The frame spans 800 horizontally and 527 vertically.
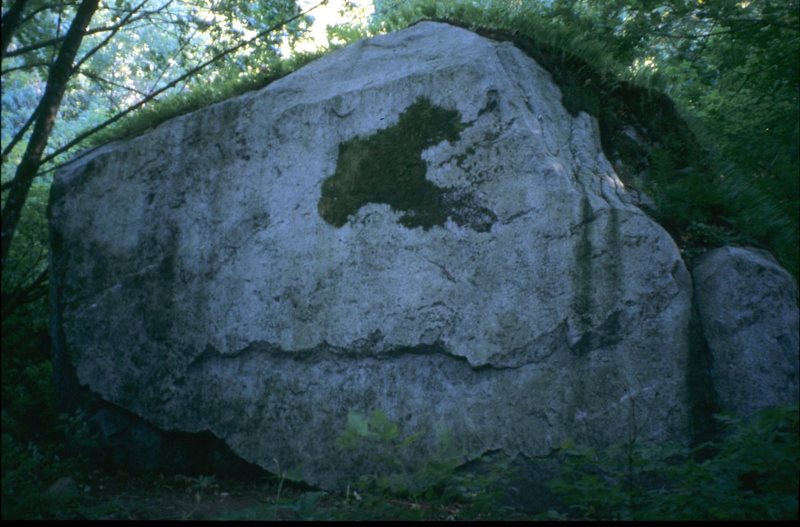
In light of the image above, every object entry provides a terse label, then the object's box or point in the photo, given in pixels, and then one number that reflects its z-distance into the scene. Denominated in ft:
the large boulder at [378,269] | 11.35
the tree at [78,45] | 11.56
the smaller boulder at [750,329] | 10.87
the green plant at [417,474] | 9.20
